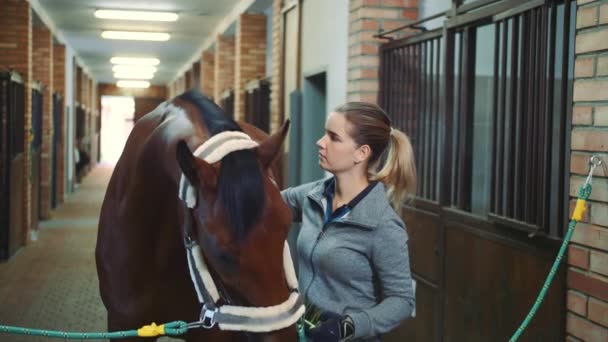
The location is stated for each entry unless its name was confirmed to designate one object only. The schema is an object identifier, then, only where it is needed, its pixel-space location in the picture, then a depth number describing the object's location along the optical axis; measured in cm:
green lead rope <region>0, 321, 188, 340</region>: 185
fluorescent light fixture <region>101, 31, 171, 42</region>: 1252
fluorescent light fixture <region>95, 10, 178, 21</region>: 1050
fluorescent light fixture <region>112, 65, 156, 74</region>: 1983
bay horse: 162
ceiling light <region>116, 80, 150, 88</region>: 2617
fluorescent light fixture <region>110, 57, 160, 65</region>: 1777
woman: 205
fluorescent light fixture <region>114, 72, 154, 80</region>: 2222
